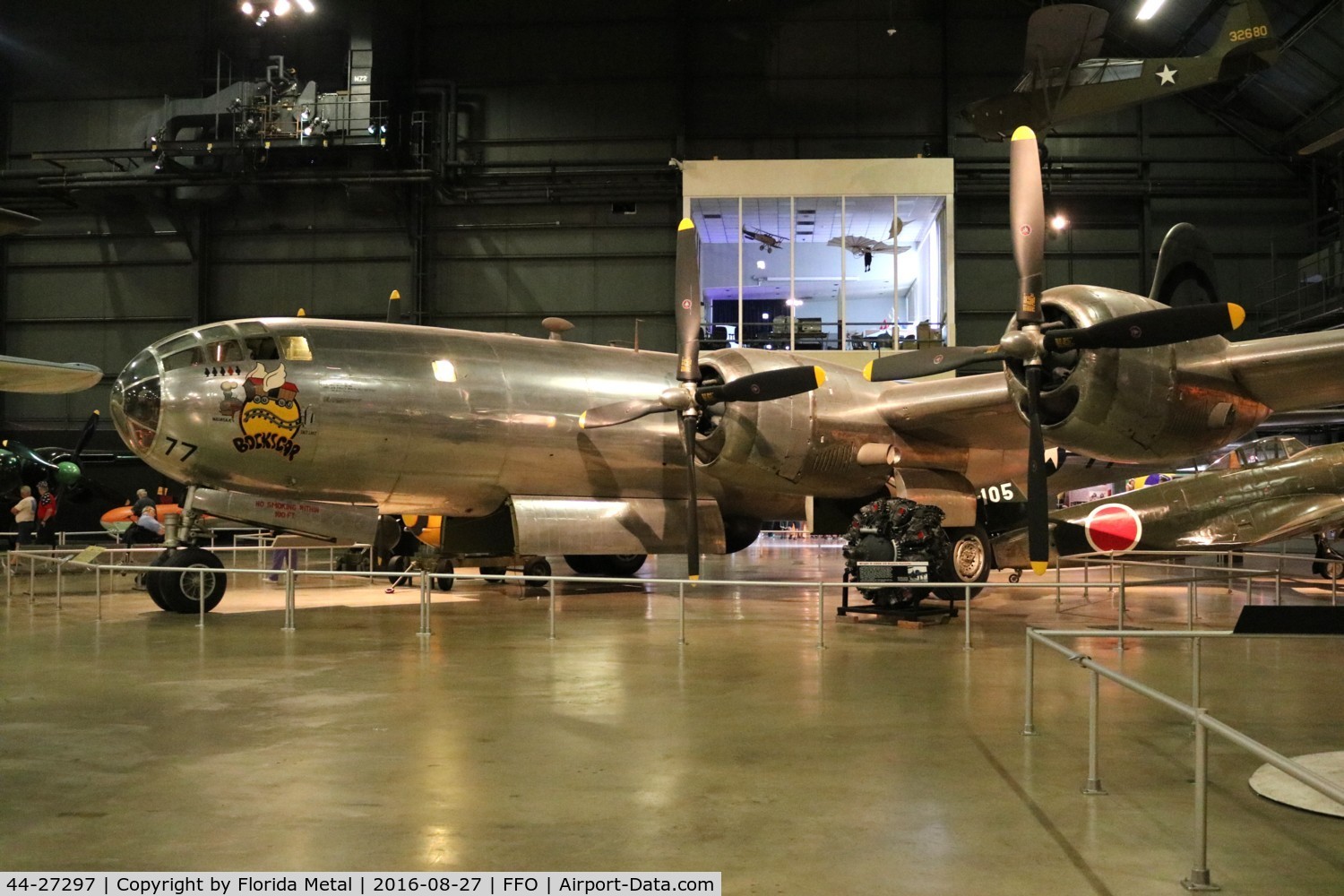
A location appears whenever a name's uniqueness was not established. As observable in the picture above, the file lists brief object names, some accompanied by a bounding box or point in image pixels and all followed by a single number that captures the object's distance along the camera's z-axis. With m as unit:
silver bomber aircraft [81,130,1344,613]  11.30
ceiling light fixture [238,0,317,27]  26.69
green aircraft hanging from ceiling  23.41
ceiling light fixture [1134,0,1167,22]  26.38
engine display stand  12.69
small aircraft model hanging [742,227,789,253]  29.02
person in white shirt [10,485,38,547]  20.75
